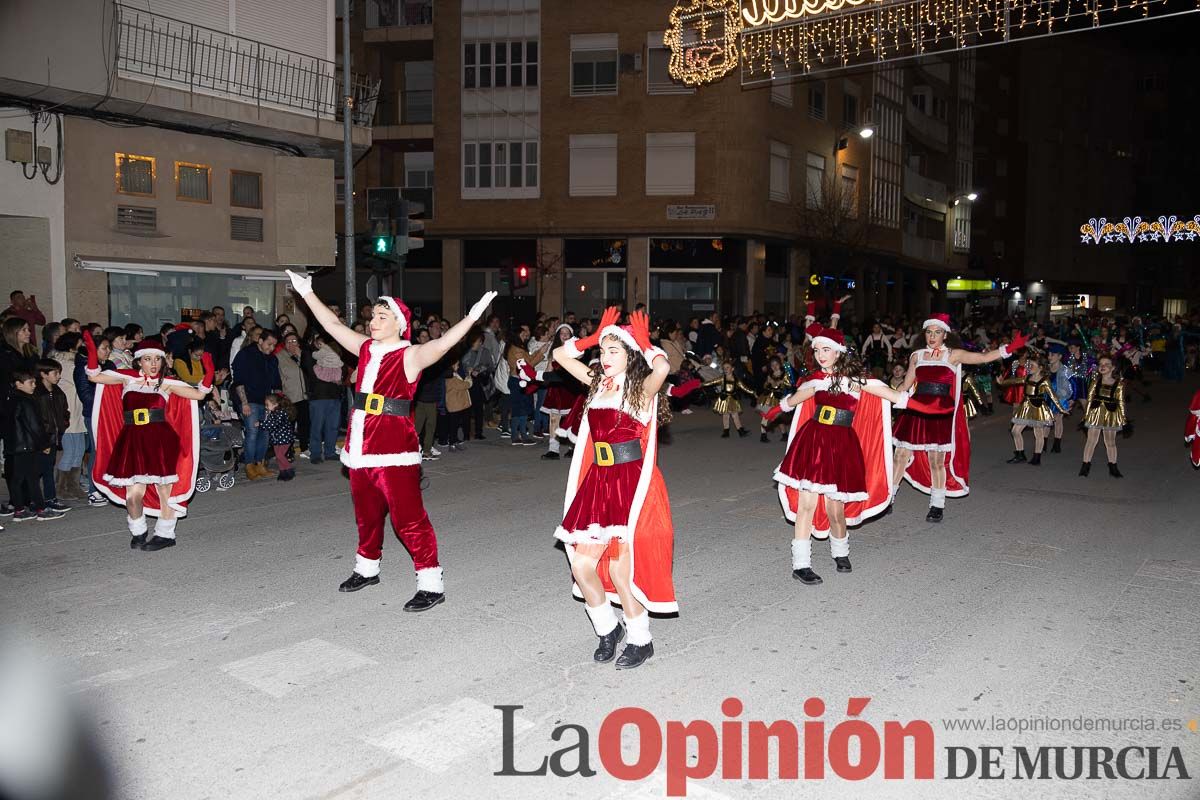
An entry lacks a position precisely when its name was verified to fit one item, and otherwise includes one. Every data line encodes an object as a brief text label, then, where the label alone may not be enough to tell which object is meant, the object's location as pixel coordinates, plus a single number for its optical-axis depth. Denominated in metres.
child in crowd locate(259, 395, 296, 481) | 11.72
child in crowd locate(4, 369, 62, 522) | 9.19
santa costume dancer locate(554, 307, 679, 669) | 5.53
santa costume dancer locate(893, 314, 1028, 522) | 9.73
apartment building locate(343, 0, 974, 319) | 32.84
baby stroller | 10.80
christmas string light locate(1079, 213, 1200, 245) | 39.59
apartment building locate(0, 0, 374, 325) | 15.03
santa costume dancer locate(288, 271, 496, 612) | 6.59
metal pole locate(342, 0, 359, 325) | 15.29
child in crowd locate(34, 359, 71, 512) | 9.48
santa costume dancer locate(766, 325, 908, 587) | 7.34
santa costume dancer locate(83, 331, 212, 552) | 7.98
